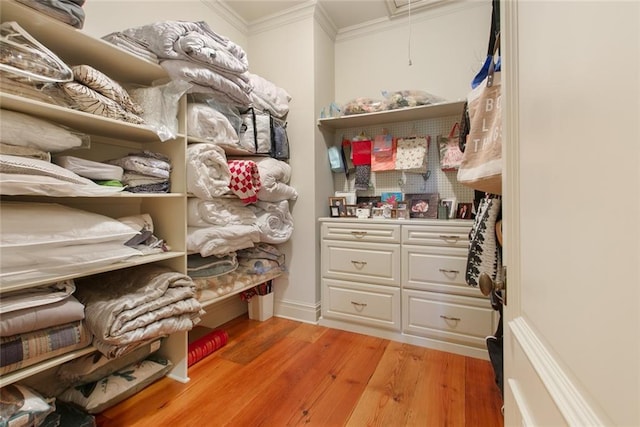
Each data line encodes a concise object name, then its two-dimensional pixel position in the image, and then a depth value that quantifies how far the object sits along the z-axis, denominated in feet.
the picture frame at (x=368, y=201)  8.21
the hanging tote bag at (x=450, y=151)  7.38
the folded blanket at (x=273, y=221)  7.18
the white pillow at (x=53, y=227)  3.29
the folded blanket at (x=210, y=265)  6.00
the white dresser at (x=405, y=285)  6.25
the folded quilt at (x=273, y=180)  6.97
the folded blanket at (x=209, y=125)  5.62
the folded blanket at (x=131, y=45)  4.69
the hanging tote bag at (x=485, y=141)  3.04
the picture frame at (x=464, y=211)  7.19
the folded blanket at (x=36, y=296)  3.23
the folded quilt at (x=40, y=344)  3.25
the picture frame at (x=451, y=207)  7.47
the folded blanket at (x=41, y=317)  3.20
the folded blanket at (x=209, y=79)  5.06
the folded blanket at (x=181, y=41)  4.91
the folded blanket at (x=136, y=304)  3.98
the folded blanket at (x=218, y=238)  5.69
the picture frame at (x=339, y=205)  8.21
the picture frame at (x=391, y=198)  7.97
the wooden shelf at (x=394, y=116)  7.02
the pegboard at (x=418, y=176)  7.73
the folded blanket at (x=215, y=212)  5.77
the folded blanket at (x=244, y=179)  6.23
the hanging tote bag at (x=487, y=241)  3.75
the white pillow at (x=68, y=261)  3.25
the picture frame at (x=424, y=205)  7.56
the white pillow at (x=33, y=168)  3.17
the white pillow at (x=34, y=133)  3.35
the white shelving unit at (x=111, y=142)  3.51
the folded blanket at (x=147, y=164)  4.72
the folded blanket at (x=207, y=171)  5.39
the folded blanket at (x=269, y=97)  7.30
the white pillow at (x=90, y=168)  3.99
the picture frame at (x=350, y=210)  8.20
